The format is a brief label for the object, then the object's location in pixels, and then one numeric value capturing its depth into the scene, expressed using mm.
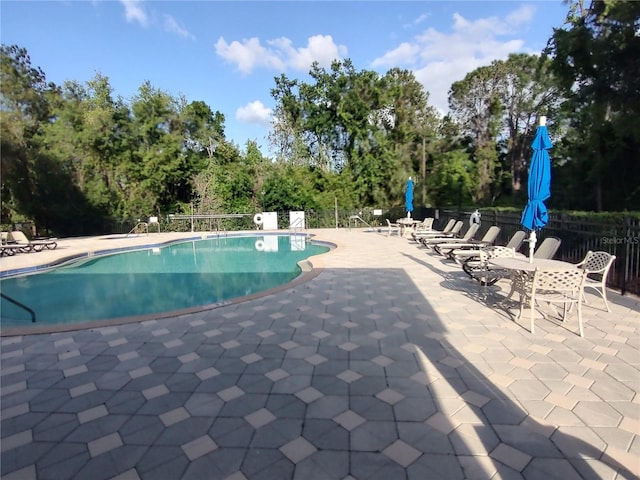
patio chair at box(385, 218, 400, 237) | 15026
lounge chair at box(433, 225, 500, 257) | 8625
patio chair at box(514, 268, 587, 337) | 3820
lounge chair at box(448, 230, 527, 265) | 7113
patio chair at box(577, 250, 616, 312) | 4513
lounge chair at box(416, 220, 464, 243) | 11224
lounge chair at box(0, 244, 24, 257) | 11752
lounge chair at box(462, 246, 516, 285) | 5208
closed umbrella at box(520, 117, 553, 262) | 4652
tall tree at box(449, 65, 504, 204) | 25734
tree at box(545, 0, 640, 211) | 11602
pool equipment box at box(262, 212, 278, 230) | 19750
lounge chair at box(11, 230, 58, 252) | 12391
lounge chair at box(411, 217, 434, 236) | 13188
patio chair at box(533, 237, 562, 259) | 5773
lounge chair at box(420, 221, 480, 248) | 9781
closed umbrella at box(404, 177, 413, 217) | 14992
